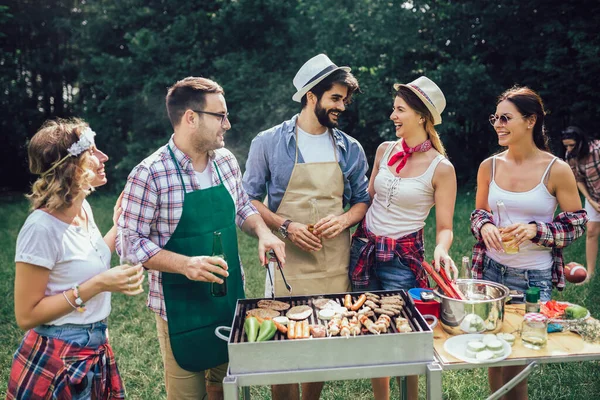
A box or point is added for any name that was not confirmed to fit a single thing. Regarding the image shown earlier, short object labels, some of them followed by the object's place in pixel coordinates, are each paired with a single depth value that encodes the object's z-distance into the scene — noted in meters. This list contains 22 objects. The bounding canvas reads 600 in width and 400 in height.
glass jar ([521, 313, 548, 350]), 2.28
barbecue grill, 2.09
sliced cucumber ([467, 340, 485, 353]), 2.22
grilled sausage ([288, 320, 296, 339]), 2.20
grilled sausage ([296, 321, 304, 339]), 2.19
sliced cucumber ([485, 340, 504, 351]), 2.22
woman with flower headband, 2.25
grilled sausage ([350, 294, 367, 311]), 2.54
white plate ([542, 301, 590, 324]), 2.43
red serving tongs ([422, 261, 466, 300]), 2.47
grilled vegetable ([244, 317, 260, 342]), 2.21
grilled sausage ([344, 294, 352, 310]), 2.58
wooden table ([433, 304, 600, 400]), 2.19
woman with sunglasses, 2.94
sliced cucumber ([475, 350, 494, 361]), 2.18
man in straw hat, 3.36
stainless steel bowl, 2.36
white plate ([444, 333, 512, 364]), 2.18
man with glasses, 2.67
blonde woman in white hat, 3.12
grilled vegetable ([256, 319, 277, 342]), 2.21
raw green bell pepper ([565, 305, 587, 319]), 2.47
